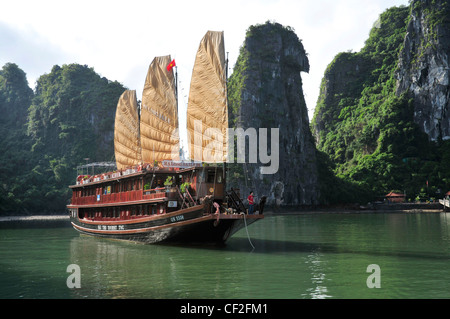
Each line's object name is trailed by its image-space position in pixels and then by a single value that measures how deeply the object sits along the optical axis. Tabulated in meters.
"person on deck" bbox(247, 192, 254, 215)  19.56
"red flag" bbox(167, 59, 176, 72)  25.31
